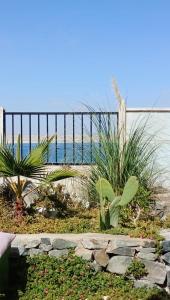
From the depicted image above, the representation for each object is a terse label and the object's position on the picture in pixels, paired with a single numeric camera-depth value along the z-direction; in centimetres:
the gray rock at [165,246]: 602
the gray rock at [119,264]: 597
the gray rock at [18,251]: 605
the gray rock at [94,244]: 602
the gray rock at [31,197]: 758
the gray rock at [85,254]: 602
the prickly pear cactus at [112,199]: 658
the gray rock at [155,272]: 594
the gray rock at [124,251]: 599
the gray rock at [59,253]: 605
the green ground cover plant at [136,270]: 593
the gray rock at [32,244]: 608
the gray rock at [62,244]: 606
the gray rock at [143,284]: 589
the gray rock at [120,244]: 600
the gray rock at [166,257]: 599
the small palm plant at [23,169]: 679
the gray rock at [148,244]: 604
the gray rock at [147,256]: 600
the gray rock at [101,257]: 602
